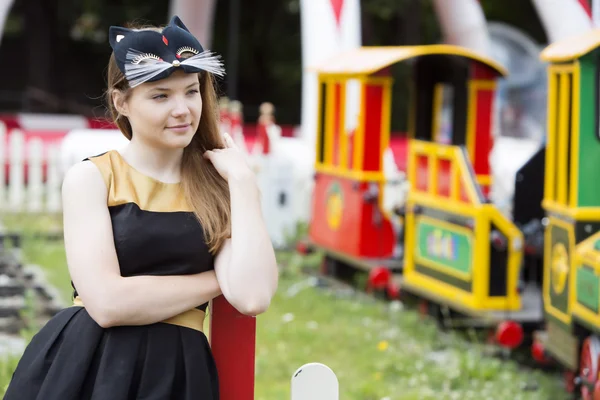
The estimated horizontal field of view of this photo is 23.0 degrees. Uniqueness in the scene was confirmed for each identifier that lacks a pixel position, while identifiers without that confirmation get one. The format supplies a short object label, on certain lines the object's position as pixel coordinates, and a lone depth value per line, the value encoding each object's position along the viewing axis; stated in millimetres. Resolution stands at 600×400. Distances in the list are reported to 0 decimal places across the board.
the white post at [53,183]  15221
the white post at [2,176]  15064
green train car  6915
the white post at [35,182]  15210
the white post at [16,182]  15210
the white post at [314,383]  3489
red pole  3517
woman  3306
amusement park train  7145
